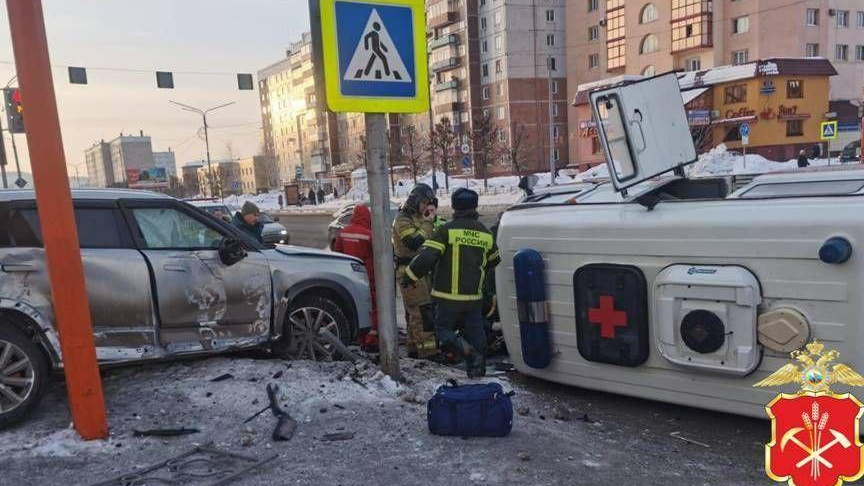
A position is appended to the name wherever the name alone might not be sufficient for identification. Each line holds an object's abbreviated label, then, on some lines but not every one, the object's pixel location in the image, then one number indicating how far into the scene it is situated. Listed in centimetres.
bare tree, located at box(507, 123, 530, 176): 5671
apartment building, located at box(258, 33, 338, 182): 9269
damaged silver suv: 418
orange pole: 346
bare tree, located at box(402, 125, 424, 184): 5236
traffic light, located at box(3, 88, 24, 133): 1529
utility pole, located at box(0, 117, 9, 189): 1836
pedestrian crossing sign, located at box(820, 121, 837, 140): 2670
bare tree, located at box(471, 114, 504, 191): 4950
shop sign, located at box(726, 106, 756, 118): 3950
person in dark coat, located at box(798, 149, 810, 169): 3159
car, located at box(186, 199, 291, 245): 1179
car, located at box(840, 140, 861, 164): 3334
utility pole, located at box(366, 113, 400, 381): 452
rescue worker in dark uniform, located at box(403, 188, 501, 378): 522
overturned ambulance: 354
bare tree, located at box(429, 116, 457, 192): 4738
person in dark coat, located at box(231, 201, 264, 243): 789
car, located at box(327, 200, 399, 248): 1368
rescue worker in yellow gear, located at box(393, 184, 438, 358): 617
